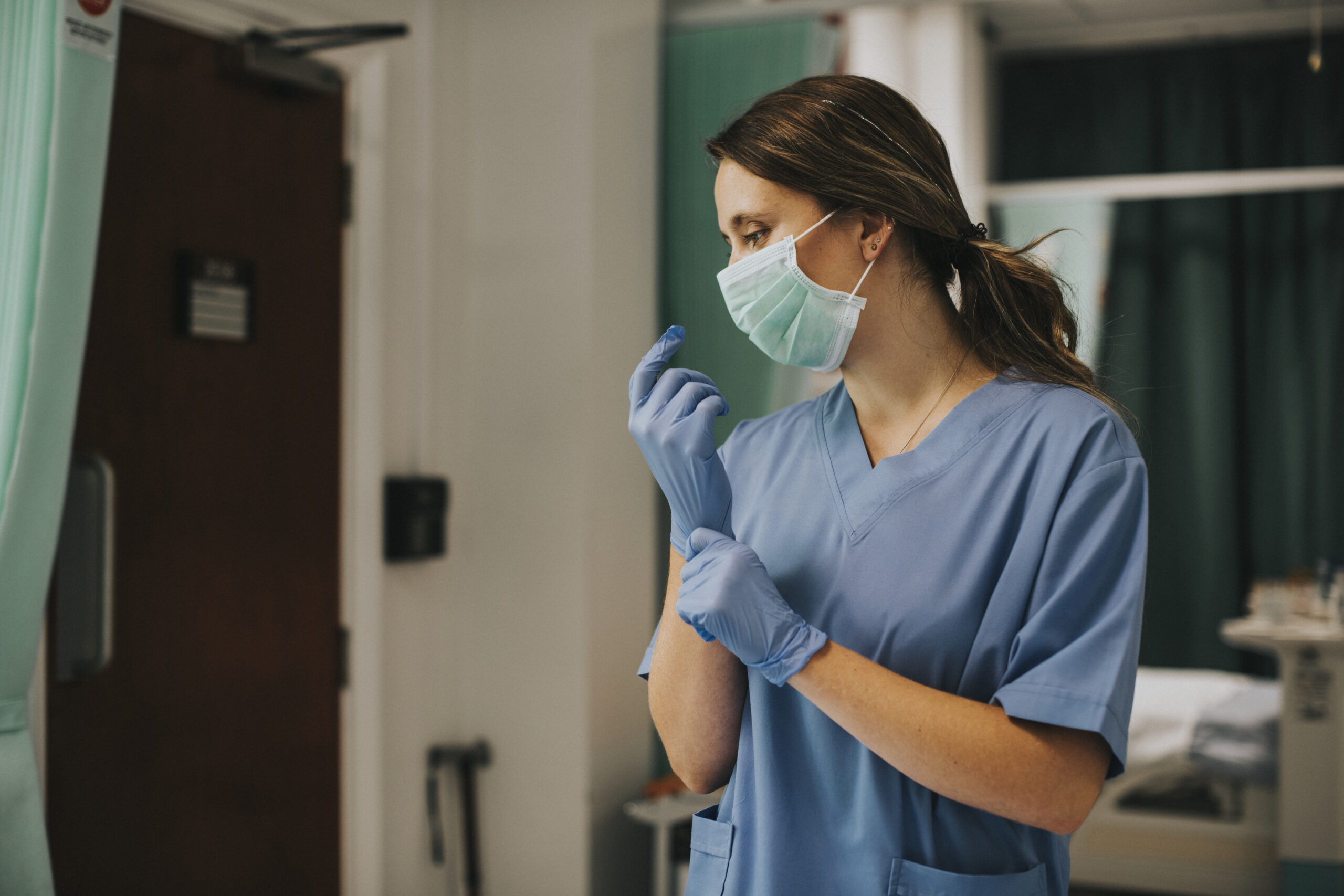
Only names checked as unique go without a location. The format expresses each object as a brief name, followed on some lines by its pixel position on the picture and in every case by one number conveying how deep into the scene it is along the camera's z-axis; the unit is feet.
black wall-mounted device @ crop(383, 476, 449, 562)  7.59
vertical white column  9.01
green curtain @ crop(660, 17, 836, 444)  8.41
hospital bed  9.16
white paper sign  4.64
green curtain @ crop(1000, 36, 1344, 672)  13.41
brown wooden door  5.86
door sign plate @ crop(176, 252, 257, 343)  6.20
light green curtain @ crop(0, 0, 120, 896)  4.53
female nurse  2.95
